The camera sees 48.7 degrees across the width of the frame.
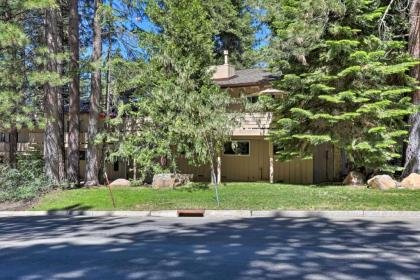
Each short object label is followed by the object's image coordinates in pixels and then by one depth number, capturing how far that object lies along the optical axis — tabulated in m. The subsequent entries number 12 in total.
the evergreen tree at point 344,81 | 19.05
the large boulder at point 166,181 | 20.41
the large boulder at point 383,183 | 17.25
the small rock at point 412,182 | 17.42
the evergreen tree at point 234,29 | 36.97
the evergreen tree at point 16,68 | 16.97
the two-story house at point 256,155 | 25.17
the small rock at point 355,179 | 20.06
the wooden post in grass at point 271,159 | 24.68
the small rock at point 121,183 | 22.39
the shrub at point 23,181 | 18.78
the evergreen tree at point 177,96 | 20.03
